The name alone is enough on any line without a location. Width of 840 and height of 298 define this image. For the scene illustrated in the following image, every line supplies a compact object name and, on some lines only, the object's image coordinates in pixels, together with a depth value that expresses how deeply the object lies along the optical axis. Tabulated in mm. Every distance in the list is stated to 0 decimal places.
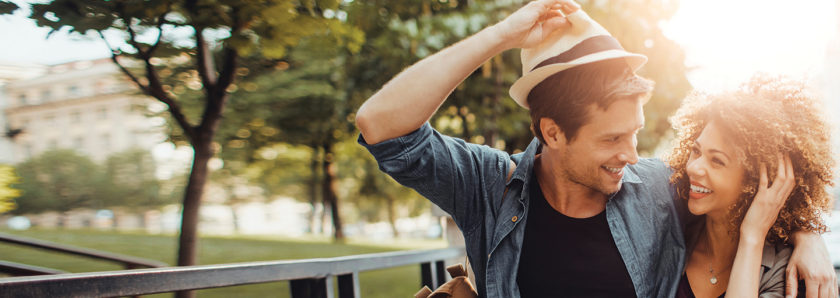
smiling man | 2062
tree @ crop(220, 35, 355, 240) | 12727
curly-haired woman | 2211
